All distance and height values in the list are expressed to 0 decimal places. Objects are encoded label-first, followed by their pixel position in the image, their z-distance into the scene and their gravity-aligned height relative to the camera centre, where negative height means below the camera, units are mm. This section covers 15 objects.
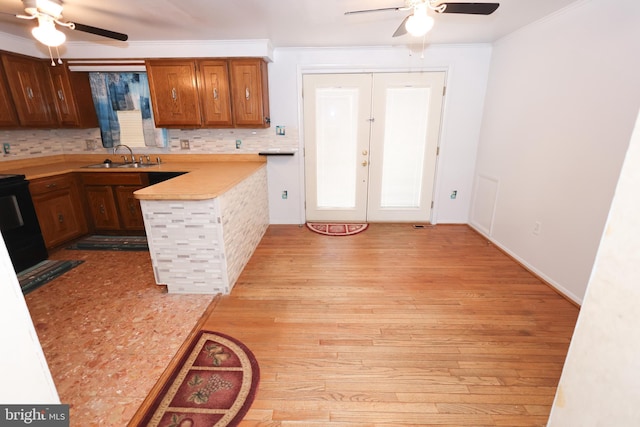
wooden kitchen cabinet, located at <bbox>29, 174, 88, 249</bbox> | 3102 -865
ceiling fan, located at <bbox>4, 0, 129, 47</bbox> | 2063 +825
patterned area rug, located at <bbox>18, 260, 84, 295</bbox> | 2629 -1362
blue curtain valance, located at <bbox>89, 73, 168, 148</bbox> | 3715 +384
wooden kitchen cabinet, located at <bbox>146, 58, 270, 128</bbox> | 3432 +471
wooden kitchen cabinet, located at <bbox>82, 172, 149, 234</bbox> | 3500 -852
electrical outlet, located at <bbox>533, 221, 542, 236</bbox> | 2807 -944
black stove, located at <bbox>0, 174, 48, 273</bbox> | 2693 -874
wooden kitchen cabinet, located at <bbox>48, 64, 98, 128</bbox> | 3545 +449
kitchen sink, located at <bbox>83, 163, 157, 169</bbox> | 3670 -436
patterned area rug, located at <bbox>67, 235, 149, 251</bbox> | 3406 -1341
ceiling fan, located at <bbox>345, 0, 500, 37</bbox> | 1945 +815
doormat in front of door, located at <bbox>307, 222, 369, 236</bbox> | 3918 -1360
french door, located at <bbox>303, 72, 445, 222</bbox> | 3807 -182
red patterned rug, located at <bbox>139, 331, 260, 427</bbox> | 1470 -1432
